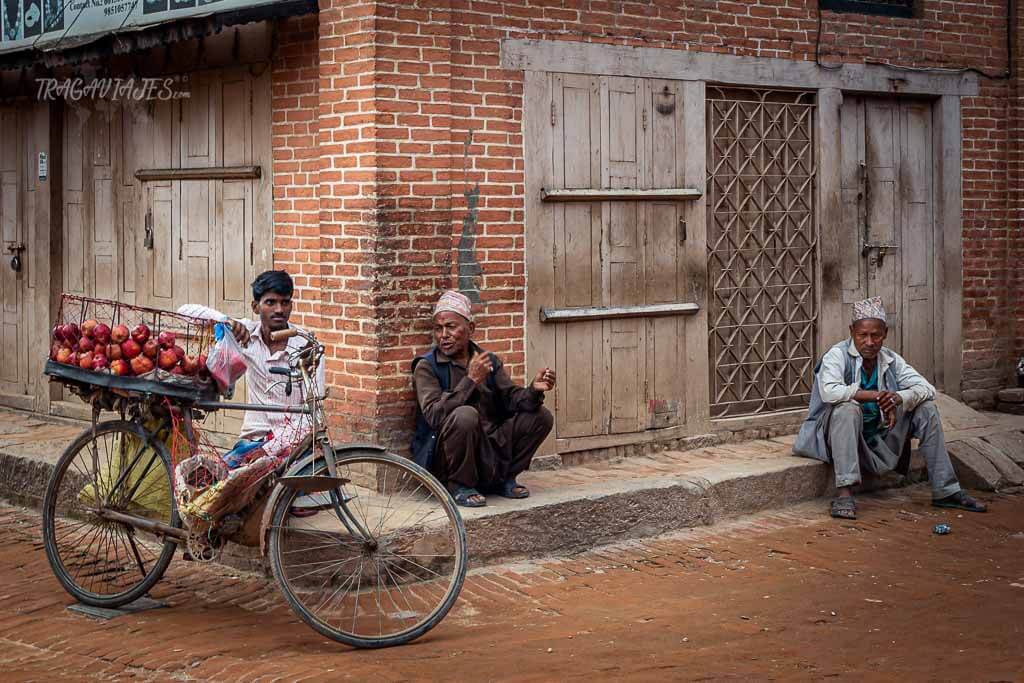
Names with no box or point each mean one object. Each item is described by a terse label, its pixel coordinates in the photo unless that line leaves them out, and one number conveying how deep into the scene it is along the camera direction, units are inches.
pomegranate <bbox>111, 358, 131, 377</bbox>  243.0
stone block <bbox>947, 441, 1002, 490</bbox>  369.7
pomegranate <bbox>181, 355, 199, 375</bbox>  245.1
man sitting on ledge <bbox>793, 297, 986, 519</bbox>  338.6
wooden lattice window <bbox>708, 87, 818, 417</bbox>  381.1
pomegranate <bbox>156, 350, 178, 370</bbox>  244.2
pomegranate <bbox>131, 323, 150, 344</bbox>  244.8
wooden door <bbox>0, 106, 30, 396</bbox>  427.2
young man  248.4
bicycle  231.0
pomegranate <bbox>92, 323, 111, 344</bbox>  246.5
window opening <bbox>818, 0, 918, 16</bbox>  400.8
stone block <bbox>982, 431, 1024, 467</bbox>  385.9
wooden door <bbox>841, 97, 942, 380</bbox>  408.5
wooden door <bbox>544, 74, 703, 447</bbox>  345.1
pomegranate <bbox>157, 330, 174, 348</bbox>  245.8
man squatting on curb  292.2
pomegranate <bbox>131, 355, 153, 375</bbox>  243.4
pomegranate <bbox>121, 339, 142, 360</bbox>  243.3
